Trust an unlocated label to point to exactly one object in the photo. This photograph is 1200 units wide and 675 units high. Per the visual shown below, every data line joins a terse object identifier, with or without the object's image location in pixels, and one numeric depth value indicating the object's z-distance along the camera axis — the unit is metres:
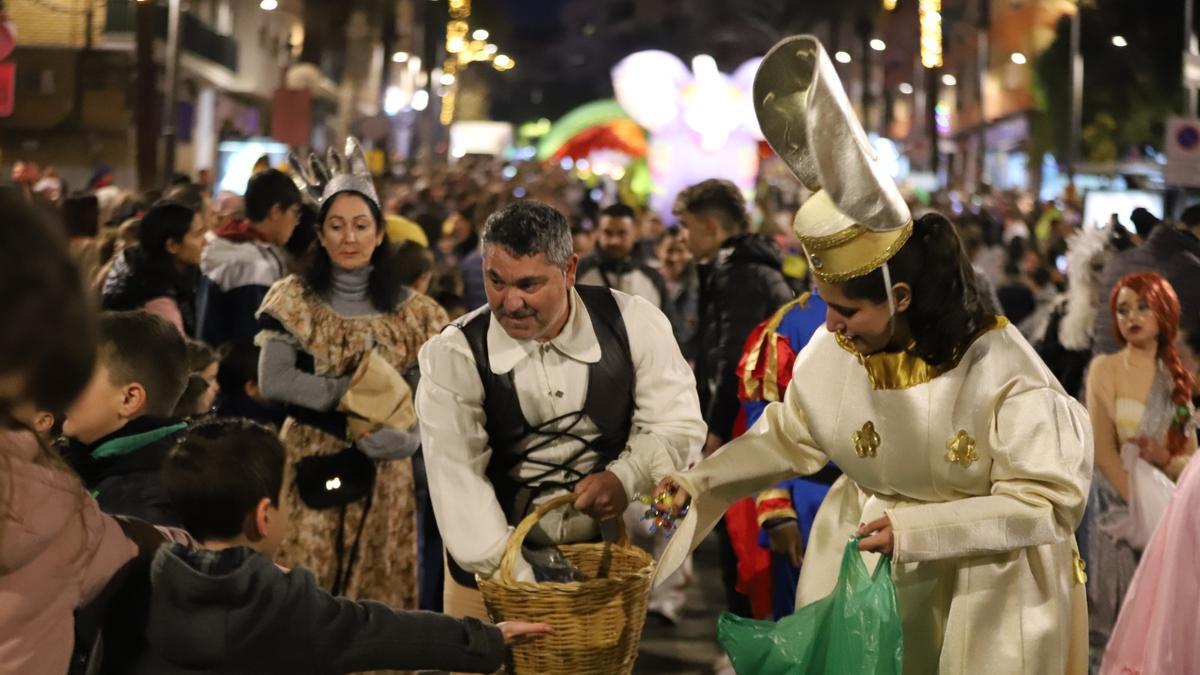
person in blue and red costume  6.42
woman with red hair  7.61
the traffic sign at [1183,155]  17.33
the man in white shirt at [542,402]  4.81
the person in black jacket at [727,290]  8.16
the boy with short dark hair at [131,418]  4.16
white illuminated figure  26.05
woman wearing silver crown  6.39
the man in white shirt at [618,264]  10.95
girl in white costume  4.20
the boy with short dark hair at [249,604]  3.63
